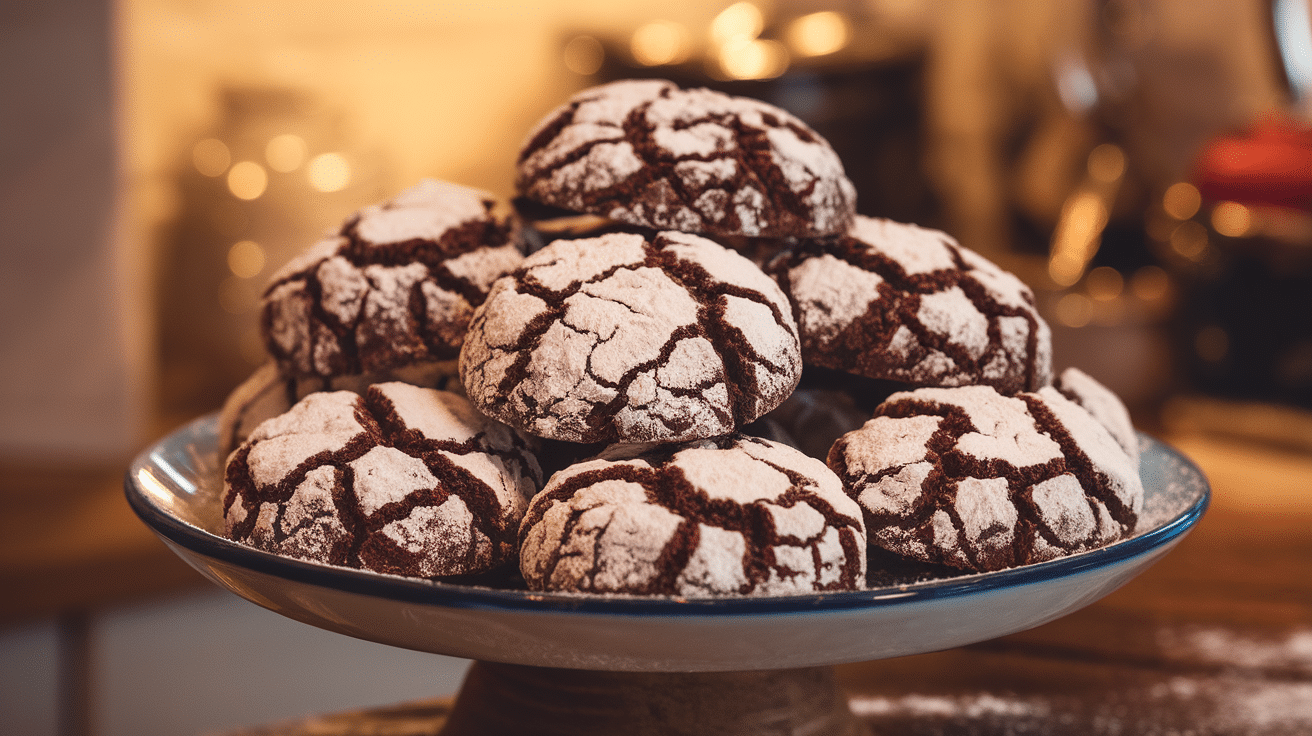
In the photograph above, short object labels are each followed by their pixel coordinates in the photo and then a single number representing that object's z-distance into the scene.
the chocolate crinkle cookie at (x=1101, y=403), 0.59
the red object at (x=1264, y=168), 1.01
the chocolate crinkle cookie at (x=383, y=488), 0.54
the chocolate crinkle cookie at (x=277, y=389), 0.59
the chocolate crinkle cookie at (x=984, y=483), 0.54
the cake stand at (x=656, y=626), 0.49
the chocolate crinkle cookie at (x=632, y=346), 0.54
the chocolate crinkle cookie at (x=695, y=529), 0.51
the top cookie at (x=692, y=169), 0.58
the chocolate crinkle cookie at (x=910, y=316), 0.58
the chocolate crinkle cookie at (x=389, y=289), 0.58
